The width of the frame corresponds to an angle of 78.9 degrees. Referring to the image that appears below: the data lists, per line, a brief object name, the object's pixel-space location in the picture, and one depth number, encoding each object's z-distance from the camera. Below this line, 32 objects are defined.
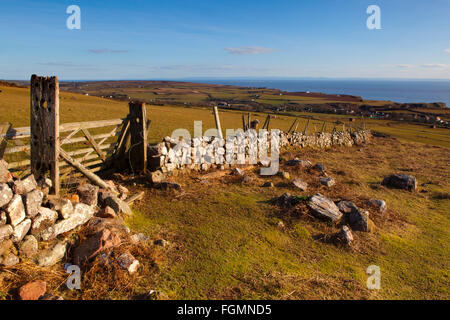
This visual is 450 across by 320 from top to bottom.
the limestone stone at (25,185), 5.10
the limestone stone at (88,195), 6.73
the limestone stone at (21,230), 4.76
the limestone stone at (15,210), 4.68
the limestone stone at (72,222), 5.30
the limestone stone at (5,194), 4.63
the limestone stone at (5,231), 4.54
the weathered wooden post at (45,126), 6.42
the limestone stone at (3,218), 4.58
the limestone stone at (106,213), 6.68
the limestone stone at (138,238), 6.00
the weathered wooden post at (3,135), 6.31
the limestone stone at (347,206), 8.41
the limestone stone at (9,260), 4.43
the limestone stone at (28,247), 4.78
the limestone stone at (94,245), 5.12
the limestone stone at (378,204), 8.96
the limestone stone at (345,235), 6.94
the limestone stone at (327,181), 11.20
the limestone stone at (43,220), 5.14
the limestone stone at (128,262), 5.04
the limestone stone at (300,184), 10.80
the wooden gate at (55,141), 6.52
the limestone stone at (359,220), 7.71
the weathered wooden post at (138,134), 10.26
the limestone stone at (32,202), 5.06
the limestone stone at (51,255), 4.85
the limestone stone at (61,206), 5.61
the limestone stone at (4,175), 5.14
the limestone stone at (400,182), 12.12
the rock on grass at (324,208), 7.99
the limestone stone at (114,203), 7.18
